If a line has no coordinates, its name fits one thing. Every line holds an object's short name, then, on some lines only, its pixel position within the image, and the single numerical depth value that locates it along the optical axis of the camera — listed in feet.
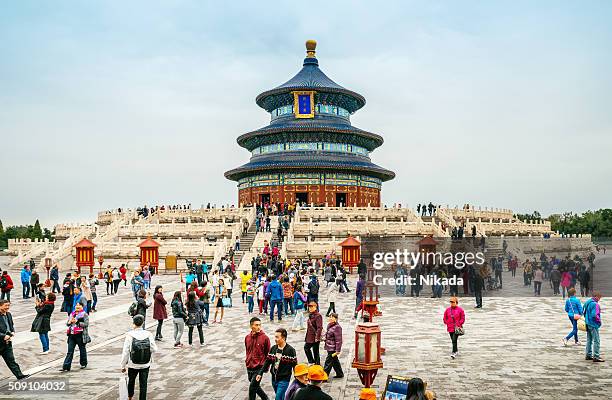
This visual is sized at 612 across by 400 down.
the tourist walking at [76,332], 42.37
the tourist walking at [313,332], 40.78
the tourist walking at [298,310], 58.18
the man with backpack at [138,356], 33.42
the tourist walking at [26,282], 85.51
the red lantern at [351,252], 94.79
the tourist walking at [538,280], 61.21
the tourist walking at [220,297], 64.28
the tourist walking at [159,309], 53.62
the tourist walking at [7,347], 39.47
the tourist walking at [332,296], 63.98
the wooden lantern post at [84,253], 106.93
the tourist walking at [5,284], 77.46
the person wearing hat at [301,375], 24.88
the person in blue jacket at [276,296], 64.90
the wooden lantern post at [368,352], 35.42
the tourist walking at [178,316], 50.62
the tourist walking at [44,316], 46.32
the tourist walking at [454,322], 46.21
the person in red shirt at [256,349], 33.09
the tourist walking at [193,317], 51.37
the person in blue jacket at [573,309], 50.37
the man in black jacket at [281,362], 30.78
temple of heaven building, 197.06
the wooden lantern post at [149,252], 113.39
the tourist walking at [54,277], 86.09
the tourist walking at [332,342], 38.73
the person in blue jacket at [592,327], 44.94
